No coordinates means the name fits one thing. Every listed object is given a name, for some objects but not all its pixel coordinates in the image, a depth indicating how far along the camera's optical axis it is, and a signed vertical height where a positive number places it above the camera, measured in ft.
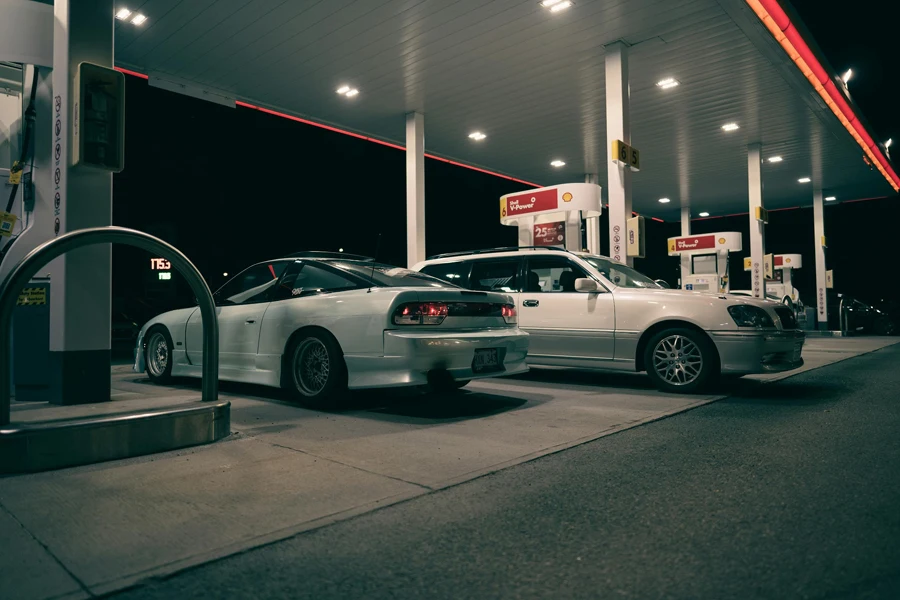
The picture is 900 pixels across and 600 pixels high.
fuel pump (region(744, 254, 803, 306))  74.57 +4.87
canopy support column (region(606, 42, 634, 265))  35.01 +10.89
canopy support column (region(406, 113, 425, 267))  45.80 +10.37
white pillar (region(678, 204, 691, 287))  85.95 +13.95
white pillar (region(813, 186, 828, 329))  73.51 +5.85
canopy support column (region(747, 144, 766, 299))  54.80 +8.05
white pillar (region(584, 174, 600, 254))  56.89 +8.14
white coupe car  15.69 -0.36
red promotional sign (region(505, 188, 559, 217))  38.93 +7.79
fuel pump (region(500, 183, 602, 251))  37.83 +6.96
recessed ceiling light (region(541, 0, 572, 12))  29.78 +15.76
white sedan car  19.99 -0.17
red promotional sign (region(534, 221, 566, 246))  39.68 +5.63
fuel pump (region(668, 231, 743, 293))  64.18 +6.76
